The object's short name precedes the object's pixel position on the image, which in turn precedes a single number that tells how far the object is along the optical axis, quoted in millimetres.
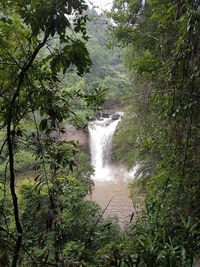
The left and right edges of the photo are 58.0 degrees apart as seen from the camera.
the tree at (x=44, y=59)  985
